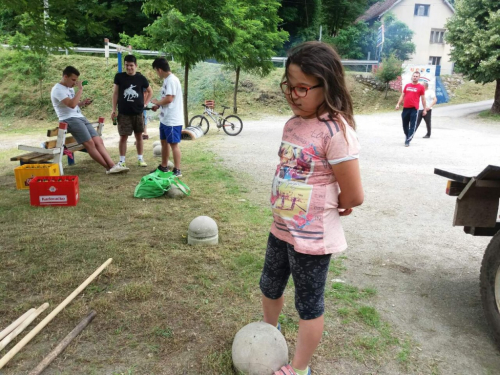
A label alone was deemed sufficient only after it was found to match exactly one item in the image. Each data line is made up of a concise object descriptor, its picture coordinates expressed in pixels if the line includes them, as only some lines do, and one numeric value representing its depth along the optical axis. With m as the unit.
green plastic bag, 6.03
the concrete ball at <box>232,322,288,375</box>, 2.31
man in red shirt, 11.02
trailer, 2.79
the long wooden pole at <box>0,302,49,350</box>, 2.45
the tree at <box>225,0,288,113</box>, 18.70
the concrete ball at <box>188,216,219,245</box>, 4.27
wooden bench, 6.84
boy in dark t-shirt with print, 7.37
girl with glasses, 1.96
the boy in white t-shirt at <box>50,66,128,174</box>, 6.86
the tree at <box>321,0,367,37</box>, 49.72
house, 42.88
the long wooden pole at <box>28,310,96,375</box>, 2.38
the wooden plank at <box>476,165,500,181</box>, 2.68
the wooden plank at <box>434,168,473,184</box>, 3.00
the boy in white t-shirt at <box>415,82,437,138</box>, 13.08
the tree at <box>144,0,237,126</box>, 12.27
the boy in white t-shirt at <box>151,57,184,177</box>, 6.83
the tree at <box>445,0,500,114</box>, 20.33
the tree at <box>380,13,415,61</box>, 36.81
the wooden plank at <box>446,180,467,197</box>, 3.22
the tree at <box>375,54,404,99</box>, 27.20
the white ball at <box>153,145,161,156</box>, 9.62
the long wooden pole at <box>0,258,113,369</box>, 2.39
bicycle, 14.63
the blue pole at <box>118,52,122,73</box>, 16.00
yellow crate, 6.43
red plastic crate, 5.39
